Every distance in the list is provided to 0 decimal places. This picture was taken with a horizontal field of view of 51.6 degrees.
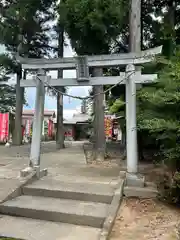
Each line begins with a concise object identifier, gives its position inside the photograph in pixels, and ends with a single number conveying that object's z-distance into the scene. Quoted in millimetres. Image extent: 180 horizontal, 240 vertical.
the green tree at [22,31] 9459
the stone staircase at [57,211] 2777
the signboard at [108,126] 18023
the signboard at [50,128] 21558
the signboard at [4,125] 12779
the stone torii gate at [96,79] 4075
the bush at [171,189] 3136
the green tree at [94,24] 6023
